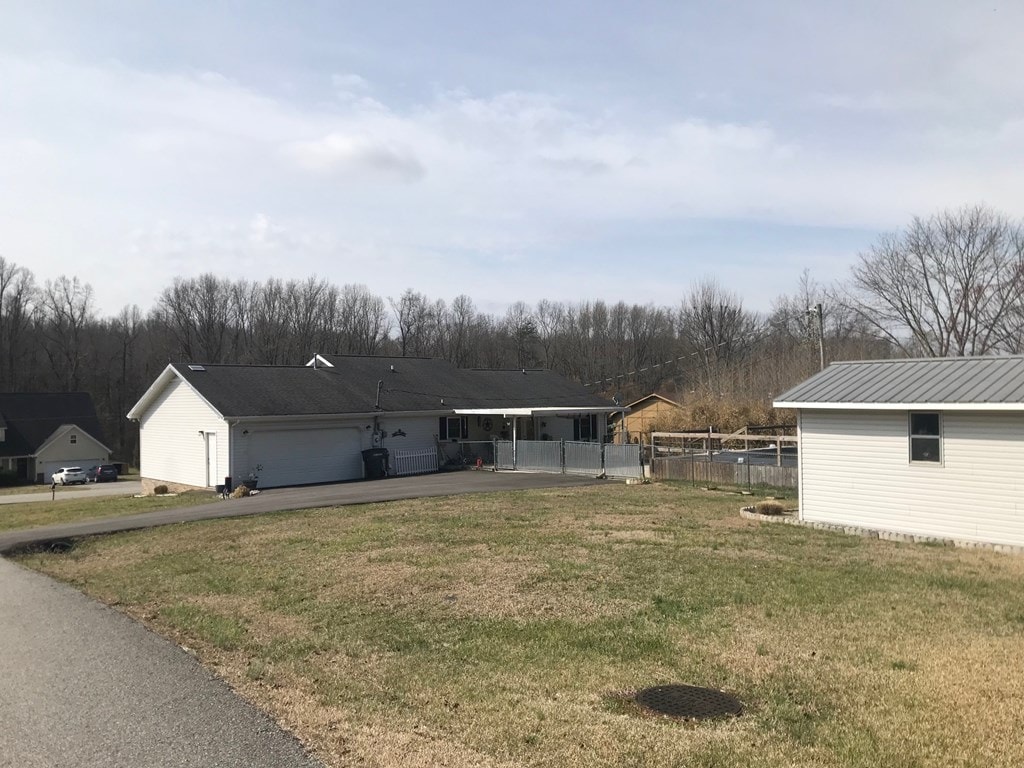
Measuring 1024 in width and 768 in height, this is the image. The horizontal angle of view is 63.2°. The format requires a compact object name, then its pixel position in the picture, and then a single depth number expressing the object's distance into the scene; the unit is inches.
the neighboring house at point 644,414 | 1814.7
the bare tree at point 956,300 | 1657.2
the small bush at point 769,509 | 701.3
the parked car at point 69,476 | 2098.9
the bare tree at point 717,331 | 2704.2
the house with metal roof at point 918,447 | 559.5
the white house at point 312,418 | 1149.1
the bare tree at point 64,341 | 2952.8
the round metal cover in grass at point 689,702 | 231.3
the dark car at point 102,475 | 2176.4
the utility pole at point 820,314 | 1456.2
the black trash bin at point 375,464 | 1242.0
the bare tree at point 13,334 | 2839.6
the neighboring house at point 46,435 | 2314.2
